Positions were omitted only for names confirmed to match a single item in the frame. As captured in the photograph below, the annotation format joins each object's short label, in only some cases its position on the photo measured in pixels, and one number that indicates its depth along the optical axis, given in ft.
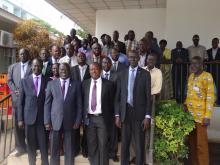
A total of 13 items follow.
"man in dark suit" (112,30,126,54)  13.01
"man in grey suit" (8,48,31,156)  10.74
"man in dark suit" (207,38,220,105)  14.03
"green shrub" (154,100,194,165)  10.41
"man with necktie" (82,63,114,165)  9.56
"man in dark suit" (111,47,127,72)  11.06
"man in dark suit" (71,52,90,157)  10.69
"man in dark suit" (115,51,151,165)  9.44
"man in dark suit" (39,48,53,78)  10.95
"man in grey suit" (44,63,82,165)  9.64
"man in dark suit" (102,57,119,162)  10.15
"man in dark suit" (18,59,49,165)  9.91
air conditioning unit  25.24
